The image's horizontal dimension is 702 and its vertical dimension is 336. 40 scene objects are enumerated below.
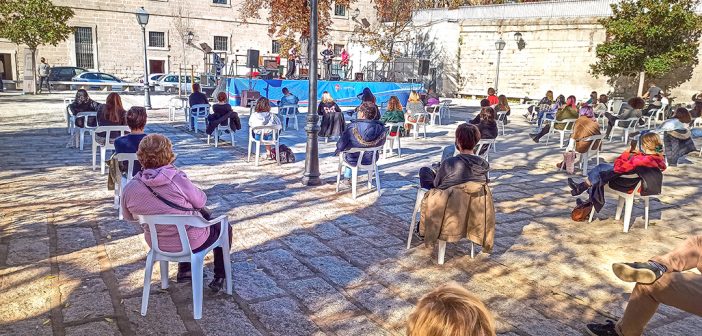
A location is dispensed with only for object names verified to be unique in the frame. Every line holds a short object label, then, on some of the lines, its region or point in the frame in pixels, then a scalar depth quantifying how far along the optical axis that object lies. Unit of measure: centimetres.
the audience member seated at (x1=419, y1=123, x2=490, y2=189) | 414
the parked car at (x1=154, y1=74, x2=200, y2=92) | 2602
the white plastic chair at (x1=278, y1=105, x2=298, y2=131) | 1253
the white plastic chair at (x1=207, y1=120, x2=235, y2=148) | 969
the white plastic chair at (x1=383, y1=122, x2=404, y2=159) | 906
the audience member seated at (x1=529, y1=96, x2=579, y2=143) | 1039
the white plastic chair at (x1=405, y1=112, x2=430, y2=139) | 1169
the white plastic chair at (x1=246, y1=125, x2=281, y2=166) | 808
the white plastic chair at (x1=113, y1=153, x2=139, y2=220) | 498
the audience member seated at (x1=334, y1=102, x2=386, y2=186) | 612
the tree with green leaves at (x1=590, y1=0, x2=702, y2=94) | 1814
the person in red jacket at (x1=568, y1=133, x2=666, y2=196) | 505
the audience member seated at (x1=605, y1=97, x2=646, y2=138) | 1143
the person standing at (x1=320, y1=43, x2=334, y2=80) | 2238
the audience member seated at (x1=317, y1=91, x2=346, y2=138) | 1038
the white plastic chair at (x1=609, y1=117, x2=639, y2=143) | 1189
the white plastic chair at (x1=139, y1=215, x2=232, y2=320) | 302
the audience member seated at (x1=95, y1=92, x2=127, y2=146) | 672
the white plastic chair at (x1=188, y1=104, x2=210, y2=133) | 1117
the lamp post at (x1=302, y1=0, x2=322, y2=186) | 652
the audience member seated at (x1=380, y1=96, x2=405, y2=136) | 912
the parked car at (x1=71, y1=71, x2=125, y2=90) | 2539
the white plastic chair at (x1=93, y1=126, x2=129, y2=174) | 667
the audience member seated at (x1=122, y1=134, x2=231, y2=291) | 304
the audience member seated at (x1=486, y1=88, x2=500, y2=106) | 1358
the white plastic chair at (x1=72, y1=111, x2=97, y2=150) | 821
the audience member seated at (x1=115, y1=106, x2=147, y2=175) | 489
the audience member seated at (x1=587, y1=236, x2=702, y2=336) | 268
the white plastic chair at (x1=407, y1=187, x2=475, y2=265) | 424
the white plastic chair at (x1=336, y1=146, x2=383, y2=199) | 613
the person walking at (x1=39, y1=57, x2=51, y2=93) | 2393
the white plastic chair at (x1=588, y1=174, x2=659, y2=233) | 518
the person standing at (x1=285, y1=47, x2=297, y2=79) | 2170
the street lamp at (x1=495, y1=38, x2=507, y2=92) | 2131
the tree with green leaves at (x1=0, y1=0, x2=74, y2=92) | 2066
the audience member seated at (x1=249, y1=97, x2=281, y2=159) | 805
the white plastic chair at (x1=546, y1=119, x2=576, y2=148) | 1041
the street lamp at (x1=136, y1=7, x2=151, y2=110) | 1514
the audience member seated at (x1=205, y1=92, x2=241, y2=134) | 953
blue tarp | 1844
